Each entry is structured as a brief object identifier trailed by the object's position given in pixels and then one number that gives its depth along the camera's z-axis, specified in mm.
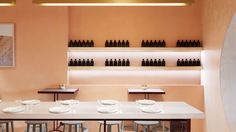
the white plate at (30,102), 3116
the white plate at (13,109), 2764
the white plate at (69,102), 3182
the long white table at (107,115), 2699
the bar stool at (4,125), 3709
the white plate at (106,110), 2761
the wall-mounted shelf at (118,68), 5562
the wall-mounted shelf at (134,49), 5551
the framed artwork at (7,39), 5500
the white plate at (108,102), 3209
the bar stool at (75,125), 3682
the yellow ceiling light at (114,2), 2941
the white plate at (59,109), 2765
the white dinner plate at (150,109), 2771
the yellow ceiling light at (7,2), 3078
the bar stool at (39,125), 3721
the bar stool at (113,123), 3177
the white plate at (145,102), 3219
